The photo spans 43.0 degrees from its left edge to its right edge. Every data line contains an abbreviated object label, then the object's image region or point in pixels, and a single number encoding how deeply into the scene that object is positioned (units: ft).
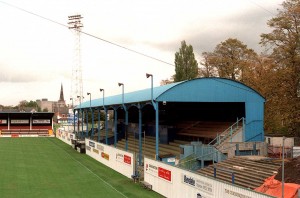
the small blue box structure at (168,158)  86.99
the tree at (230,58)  196.70
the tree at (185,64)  237.25
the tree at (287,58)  115.96
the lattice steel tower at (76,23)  296.10
